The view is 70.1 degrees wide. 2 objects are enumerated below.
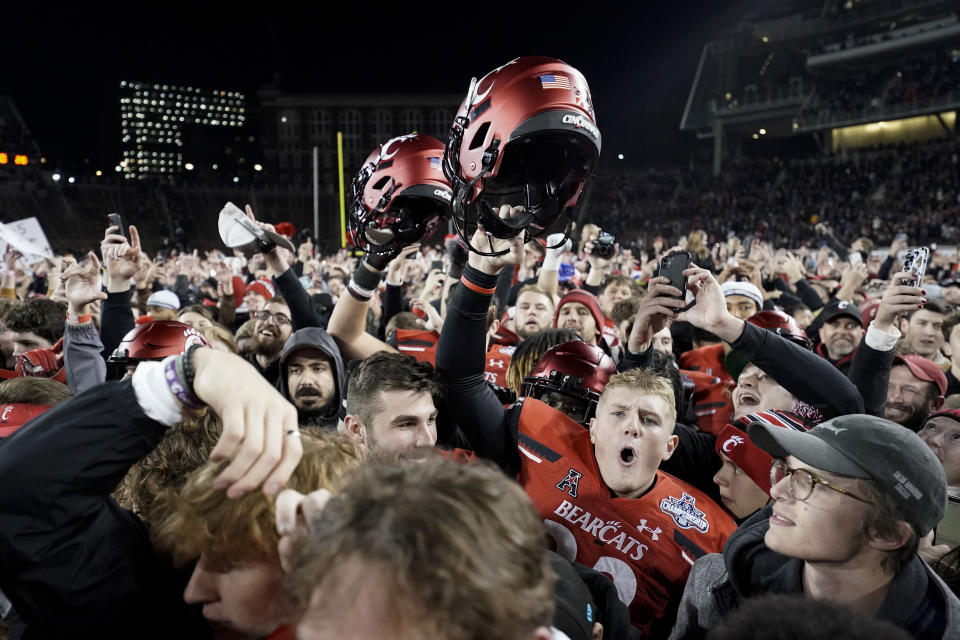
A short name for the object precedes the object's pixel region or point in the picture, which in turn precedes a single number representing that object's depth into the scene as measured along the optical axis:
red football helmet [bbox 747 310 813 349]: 3.88
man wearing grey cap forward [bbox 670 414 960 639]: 1.69
